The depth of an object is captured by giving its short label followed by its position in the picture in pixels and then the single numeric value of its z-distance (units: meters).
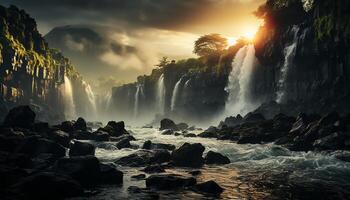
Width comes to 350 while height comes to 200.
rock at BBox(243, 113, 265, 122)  67.57
